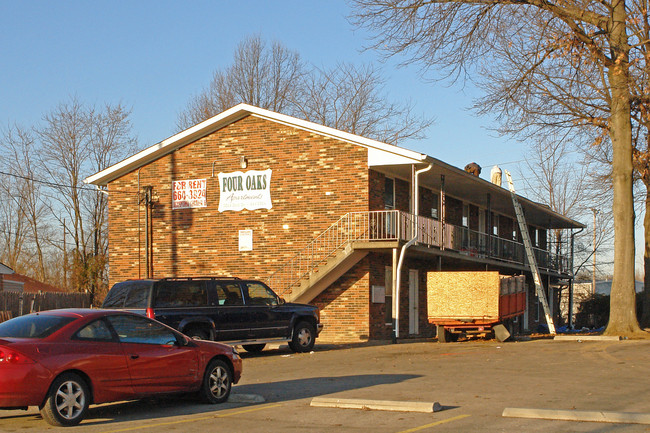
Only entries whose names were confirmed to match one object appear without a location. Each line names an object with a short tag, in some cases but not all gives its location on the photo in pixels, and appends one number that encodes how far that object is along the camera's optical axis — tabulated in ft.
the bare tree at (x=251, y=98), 164.26
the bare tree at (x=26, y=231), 177.06
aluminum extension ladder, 102.54
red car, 30.07
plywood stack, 74.59
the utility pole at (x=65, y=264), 172.96
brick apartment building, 85.61
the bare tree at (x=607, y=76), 74.64
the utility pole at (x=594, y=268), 200.95
